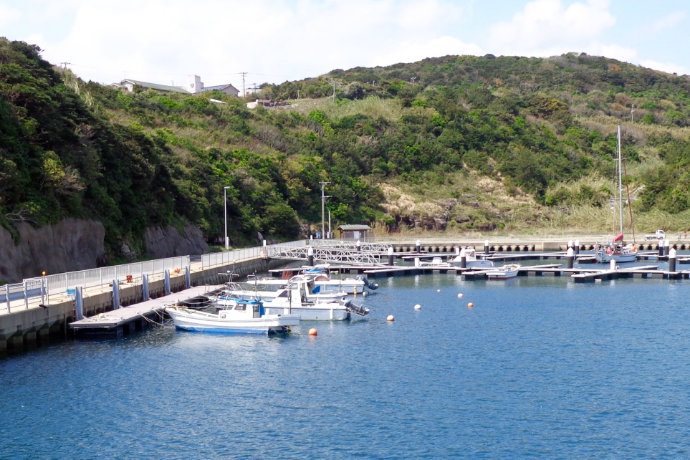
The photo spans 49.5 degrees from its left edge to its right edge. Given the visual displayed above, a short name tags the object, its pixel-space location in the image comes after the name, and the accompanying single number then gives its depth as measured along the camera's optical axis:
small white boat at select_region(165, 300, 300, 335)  39.97
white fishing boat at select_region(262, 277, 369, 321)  44.62
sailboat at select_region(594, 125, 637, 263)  76.75
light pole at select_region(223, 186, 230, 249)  78.49
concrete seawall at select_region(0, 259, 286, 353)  33.83
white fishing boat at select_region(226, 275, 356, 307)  46.16
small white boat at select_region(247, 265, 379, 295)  54.22
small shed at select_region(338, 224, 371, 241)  99.38
